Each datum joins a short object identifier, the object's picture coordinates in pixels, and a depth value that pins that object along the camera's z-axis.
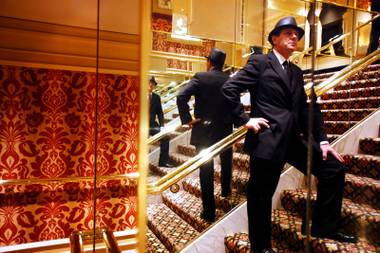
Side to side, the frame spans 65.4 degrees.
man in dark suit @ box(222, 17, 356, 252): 1.73
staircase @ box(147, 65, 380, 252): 1.86
